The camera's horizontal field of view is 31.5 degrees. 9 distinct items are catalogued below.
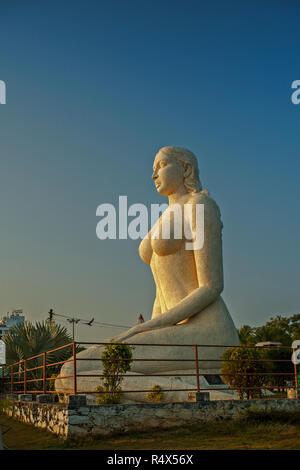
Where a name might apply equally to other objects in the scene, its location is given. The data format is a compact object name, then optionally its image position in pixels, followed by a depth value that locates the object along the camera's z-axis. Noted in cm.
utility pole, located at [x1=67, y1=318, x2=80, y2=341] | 3644
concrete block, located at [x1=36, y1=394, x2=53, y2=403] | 973
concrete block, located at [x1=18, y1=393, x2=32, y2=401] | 1157
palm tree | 1719
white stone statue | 1111
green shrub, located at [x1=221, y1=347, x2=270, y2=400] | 962
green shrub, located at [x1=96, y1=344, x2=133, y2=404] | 882
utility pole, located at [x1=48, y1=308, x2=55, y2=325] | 3033
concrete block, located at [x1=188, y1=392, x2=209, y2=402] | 838
